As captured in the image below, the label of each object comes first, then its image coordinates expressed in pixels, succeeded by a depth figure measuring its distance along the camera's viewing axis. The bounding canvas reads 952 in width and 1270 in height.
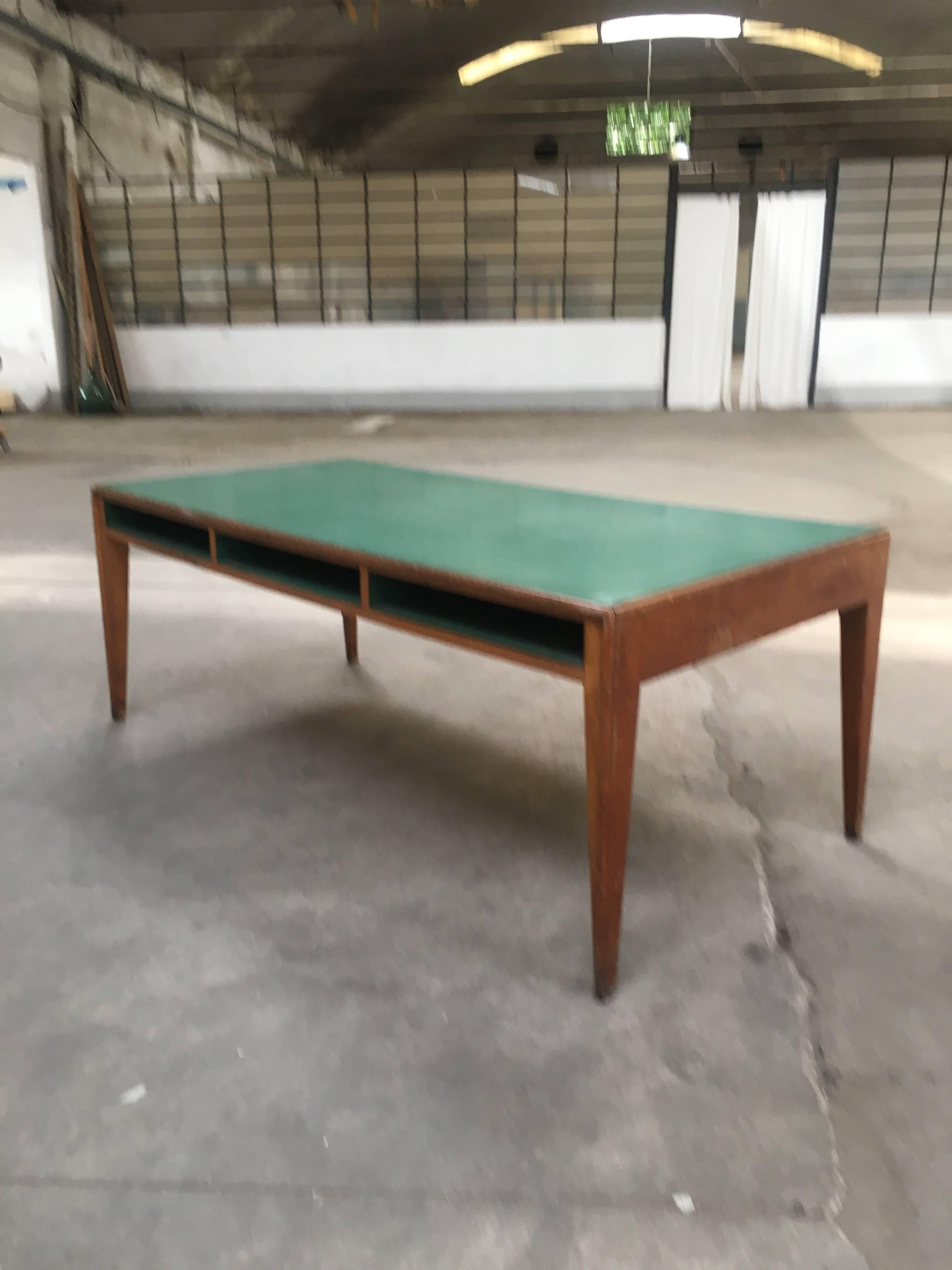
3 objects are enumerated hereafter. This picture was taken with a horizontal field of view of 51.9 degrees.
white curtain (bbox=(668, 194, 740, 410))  9.05
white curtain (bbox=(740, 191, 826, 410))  9.11
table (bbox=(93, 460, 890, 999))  1.25
